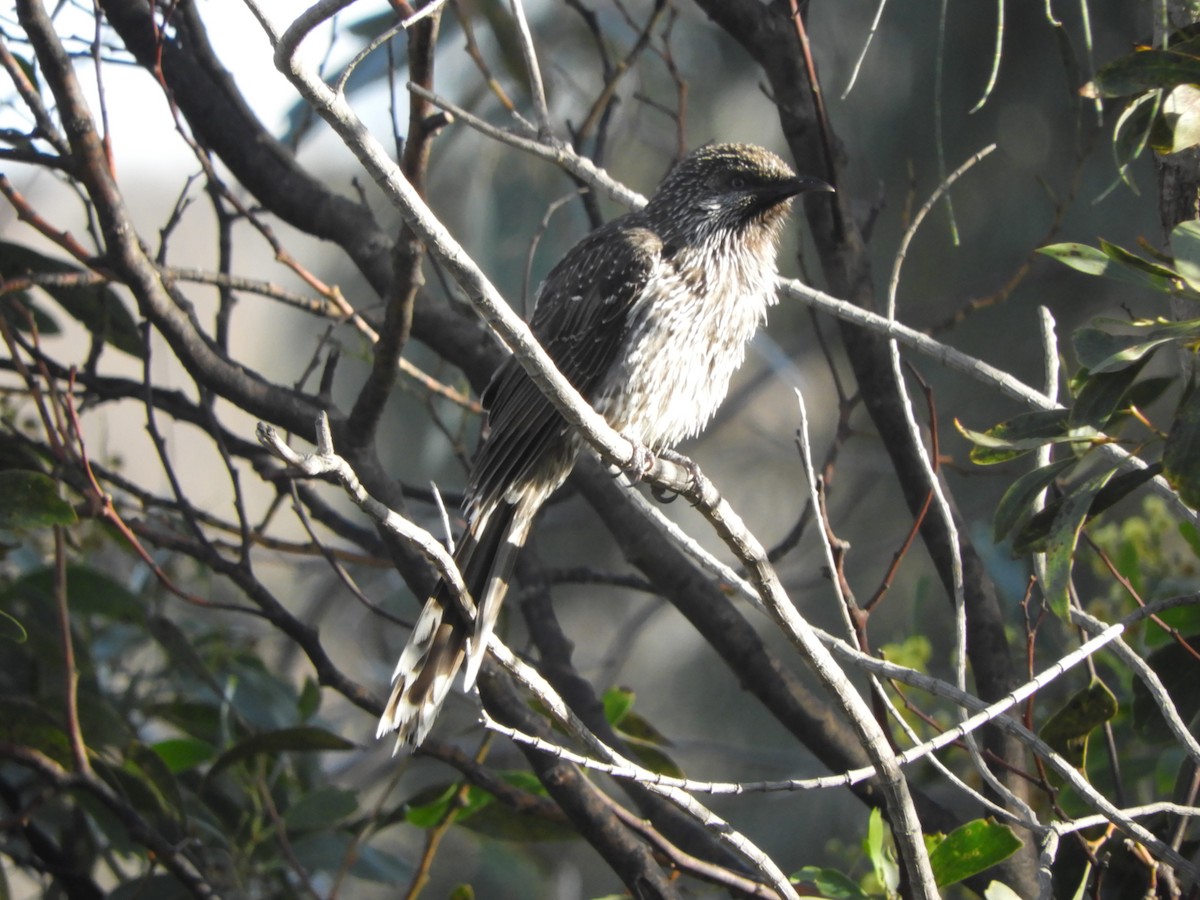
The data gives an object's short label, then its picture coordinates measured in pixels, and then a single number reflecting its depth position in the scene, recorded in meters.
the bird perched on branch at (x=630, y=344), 6.08
